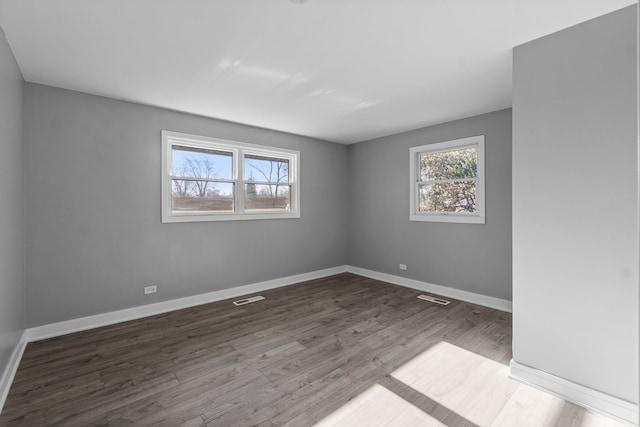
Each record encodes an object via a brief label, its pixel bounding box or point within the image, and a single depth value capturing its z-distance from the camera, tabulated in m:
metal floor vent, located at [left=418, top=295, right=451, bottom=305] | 3.95
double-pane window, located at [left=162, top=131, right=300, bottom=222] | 3.80
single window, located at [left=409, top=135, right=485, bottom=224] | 4.00
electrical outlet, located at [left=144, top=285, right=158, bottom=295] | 3.53
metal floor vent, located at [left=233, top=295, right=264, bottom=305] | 3.95
